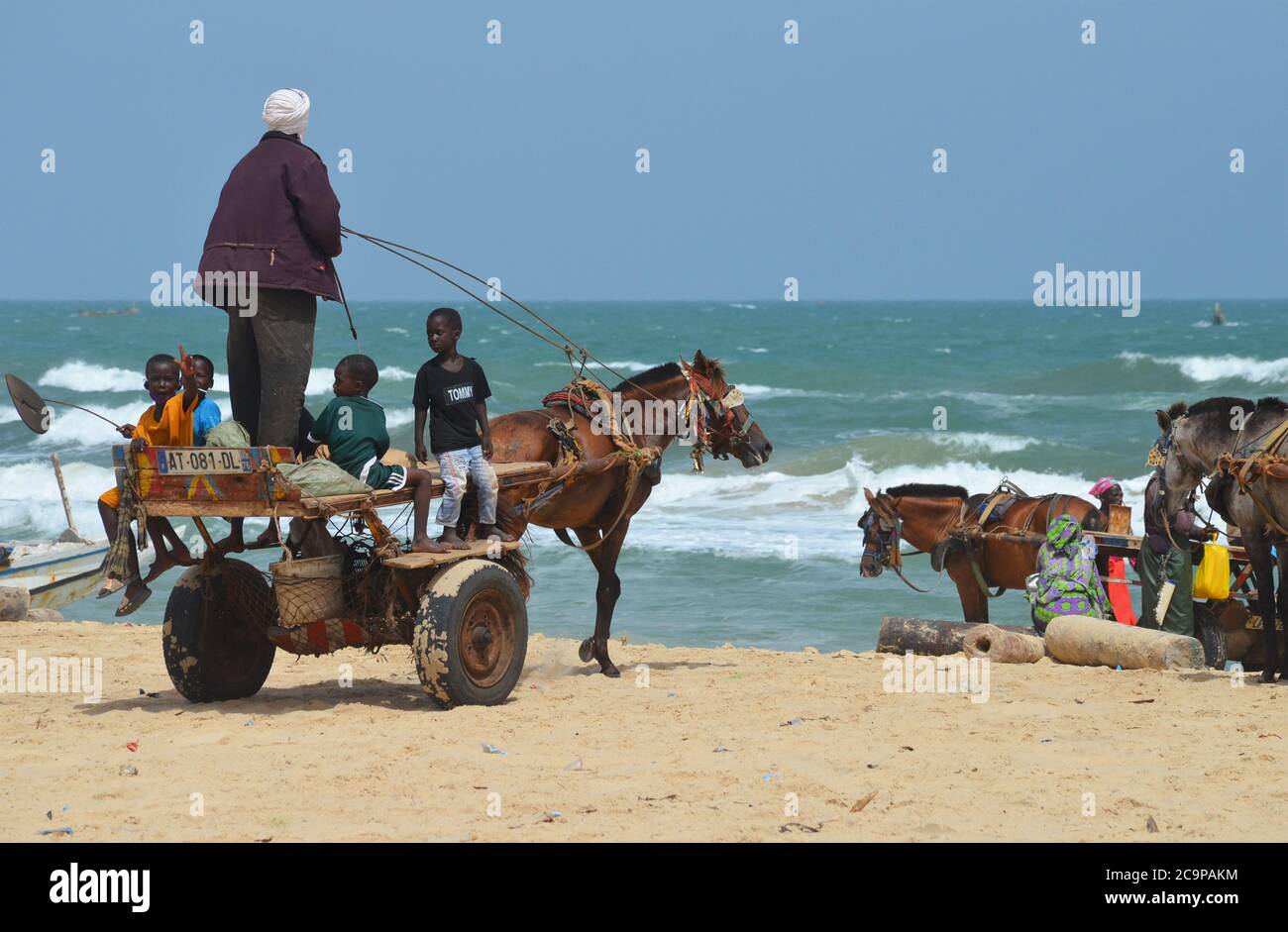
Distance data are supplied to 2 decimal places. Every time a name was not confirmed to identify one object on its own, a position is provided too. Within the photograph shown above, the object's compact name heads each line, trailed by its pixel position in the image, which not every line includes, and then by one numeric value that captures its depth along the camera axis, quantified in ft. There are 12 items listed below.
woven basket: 49.08
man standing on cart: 48.49
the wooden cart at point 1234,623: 73.20
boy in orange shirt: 48.98
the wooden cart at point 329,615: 47.47
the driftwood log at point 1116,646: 66.18
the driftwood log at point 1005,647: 70.38
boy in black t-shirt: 53.31
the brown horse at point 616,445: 61.77
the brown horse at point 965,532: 77.97
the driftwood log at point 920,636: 72.54
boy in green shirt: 50.65
